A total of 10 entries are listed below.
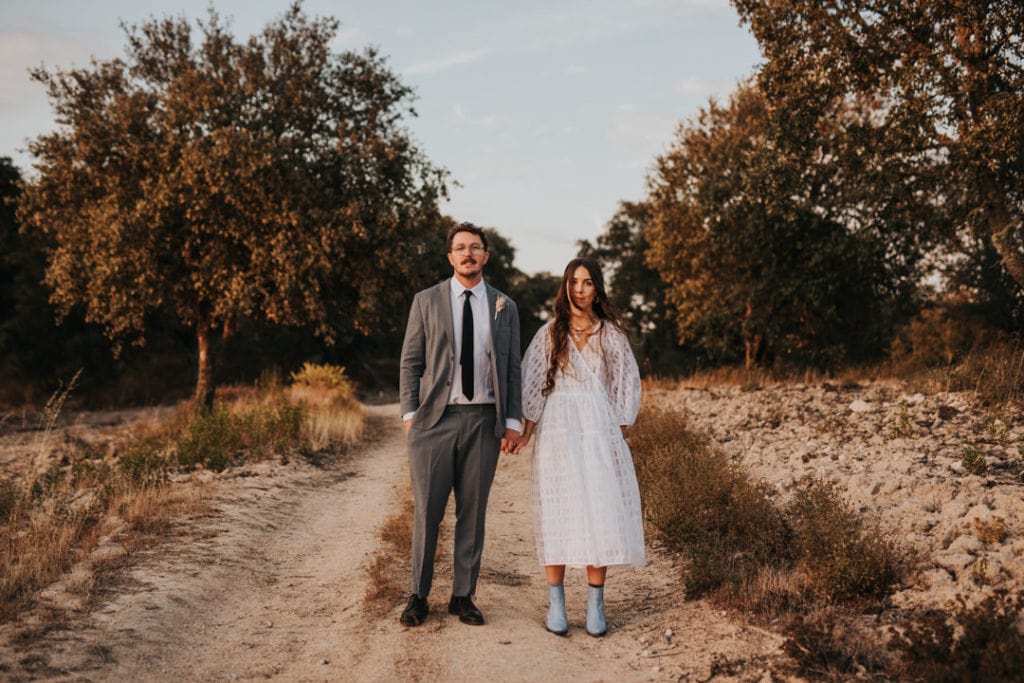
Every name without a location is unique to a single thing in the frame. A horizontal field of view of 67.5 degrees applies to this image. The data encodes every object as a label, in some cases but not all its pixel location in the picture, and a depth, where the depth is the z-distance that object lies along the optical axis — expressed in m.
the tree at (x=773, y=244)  17.81
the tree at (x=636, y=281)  36.31
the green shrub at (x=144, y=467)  9.11
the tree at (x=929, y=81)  12.57
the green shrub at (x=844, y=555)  5.08
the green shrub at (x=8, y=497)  7.53
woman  5.09
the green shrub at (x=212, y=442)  11.10
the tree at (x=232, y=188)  16.14
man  5.30
